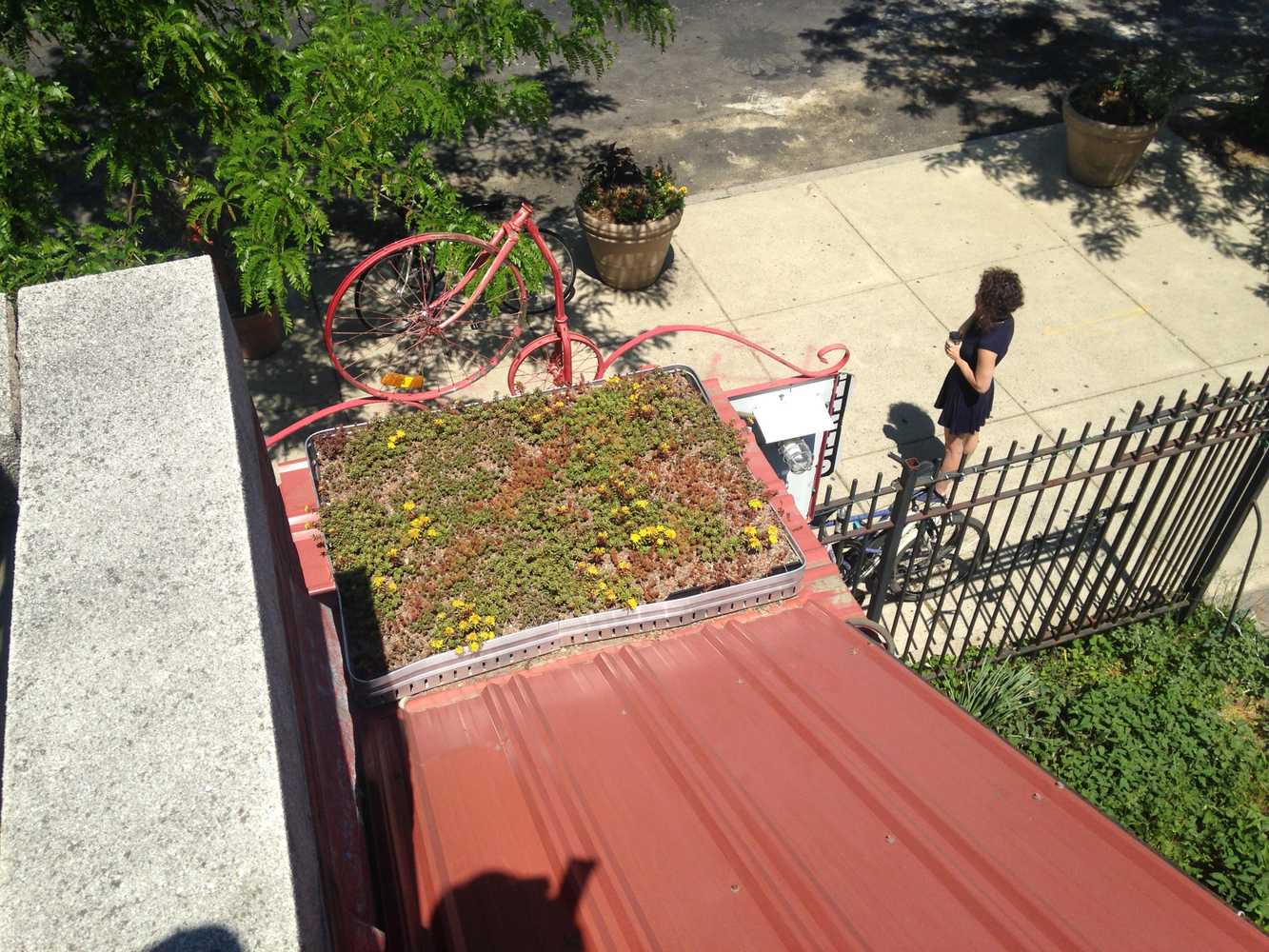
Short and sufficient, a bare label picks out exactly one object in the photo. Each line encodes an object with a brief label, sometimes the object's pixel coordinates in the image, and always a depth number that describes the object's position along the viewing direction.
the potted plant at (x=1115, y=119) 9.77
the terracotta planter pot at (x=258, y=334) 7.92
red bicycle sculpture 5.16
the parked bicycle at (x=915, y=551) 4.60
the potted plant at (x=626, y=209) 8.44
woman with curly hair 5.64
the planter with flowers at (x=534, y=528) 3.96
